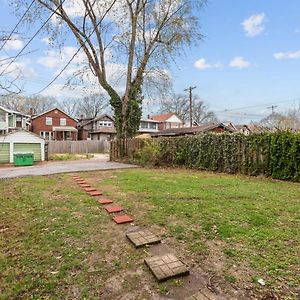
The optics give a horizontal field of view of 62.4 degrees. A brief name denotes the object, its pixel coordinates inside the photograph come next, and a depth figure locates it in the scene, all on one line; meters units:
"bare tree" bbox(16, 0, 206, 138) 14.62
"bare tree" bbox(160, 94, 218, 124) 49.78
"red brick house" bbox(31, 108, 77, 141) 34.38
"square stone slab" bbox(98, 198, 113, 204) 5.01
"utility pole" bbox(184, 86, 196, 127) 28.56
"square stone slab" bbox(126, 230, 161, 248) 2.99
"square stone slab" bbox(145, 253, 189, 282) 2.28
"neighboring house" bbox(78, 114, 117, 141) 37.41
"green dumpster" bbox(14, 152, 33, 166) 14.87
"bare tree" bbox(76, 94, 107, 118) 48.50
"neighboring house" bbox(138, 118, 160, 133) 43.01
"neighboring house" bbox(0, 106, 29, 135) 24.36
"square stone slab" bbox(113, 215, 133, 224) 3.83
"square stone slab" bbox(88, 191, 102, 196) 5.80
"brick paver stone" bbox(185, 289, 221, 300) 1.98
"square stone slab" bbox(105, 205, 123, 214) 4.38
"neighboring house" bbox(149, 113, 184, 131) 46.44
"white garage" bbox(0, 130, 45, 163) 16.08
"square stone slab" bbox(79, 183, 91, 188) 6.93
